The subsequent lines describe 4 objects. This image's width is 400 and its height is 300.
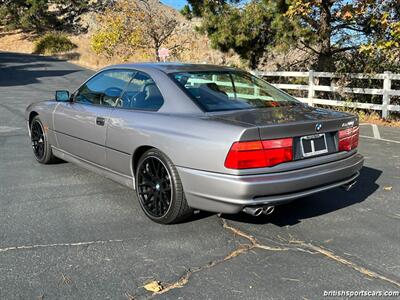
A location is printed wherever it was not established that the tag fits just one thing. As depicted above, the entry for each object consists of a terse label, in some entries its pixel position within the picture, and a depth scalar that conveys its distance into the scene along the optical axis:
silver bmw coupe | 3.79
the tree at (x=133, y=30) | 27.53
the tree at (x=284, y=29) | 13.06
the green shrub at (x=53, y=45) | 44.16
